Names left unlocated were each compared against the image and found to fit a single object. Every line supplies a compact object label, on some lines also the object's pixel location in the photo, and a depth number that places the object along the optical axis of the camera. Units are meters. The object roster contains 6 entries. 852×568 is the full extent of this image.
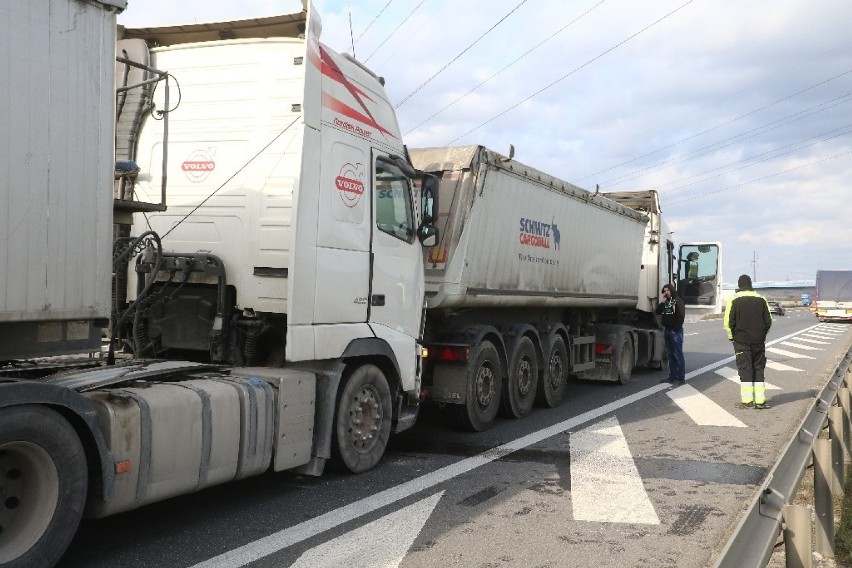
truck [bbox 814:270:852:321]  42.75
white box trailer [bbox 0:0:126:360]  3.66
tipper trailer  8.28
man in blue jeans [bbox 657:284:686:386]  13.59
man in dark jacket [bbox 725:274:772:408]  10.48
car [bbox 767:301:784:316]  65.66
